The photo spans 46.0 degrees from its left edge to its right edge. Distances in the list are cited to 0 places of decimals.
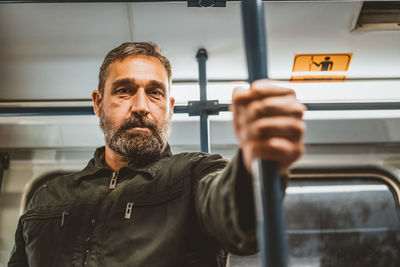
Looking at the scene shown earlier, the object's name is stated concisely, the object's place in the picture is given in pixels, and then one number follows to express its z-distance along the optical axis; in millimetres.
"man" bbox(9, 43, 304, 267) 440
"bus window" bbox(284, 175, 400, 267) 1499
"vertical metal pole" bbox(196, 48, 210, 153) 1148
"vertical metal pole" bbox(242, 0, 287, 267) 457
